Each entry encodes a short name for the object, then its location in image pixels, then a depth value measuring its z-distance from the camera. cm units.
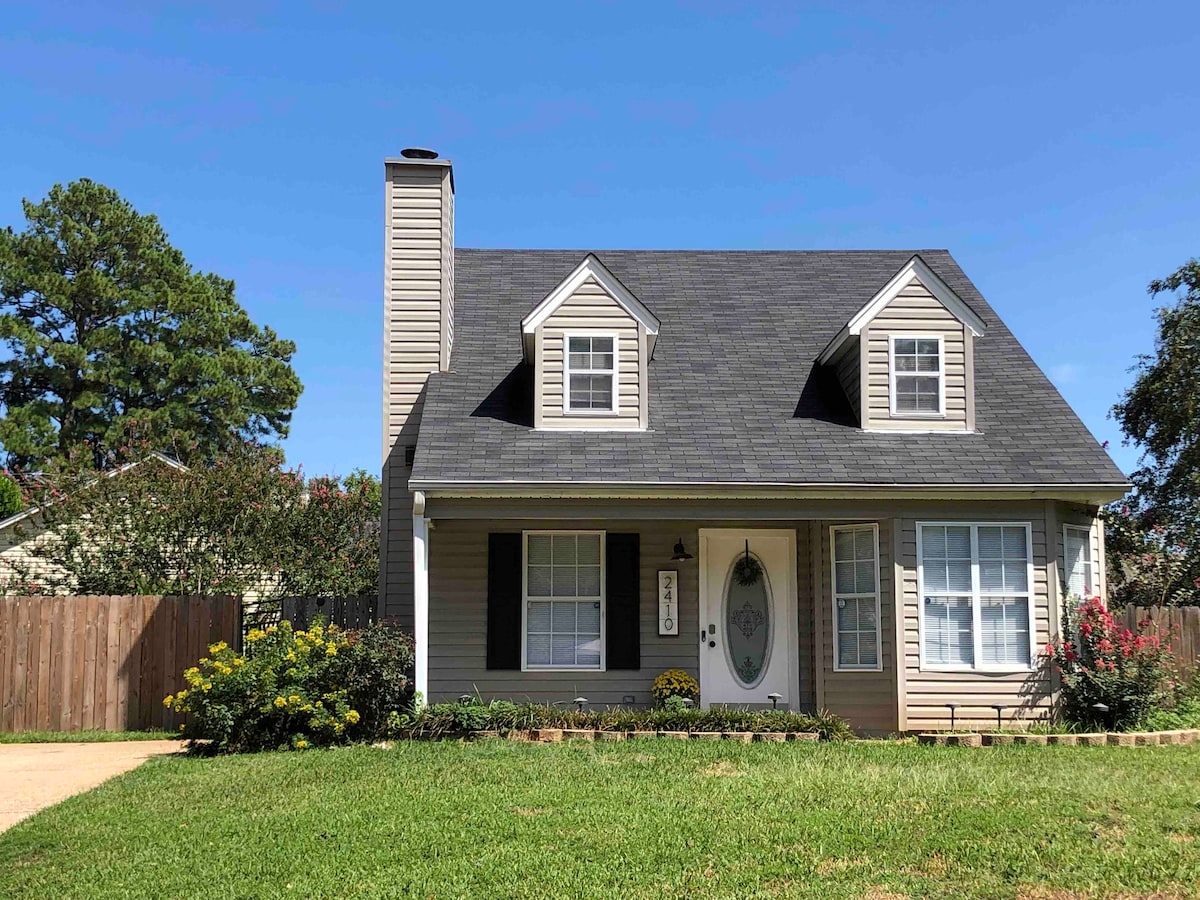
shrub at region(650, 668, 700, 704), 1345
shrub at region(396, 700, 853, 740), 1229
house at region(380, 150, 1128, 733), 1300
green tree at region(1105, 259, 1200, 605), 2327
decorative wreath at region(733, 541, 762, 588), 1418
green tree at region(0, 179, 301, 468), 3228
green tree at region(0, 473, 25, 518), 2448
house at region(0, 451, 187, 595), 1716
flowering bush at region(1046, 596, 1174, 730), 1266
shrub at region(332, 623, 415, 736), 1231
